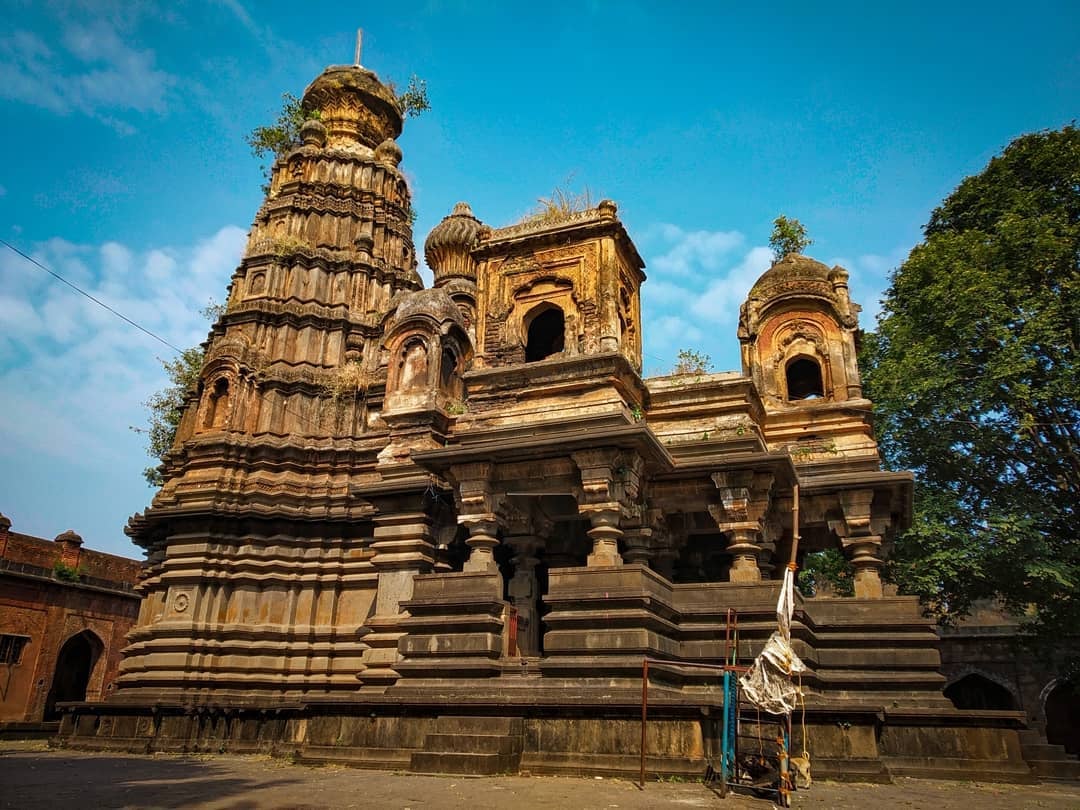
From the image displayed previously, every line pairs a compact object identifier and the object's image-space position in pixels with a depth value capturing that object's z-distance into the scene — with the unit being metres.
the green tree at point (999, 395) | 21.03
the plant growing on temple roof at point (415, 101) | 33.75
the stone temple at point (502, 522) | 12.12
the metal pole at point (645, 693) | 9.52
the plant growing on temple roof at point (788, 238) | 21.77
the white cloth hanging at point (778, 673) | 8.56
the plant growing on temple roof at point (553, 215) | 18.18
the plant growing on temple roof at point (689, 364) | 18.25
